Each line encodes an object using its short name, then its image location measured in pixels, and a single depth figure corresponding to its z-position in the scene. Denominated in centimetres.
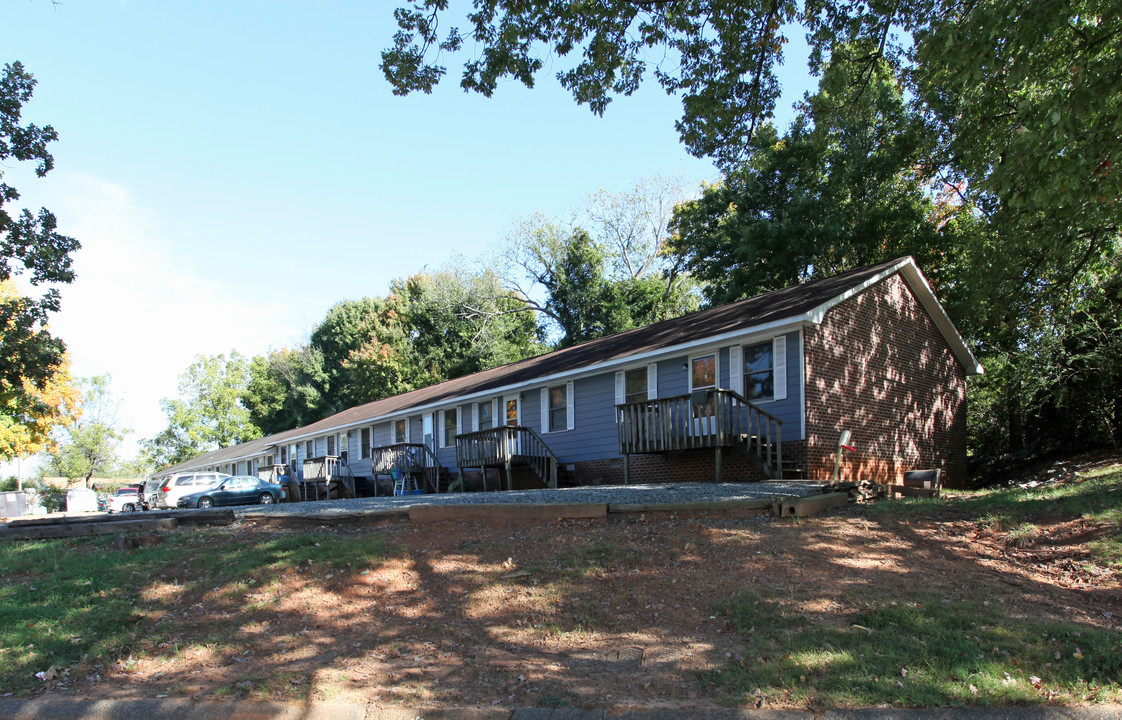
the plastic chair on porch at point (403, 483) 2519
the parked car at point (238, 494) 2588
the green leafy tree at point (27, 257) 1534
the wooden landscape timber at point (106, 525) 1043
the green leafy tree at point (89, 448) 6956
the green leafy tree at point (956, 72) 778
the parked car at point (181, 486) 2578
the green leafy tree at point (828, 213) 2306
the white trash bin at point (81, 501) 3612
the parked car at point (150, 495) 2716
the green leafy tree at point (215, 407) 6303
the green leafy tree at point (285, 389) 5166
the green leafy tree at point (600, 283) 3788
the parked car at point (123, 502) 3492
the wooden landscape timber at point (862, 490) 1091
